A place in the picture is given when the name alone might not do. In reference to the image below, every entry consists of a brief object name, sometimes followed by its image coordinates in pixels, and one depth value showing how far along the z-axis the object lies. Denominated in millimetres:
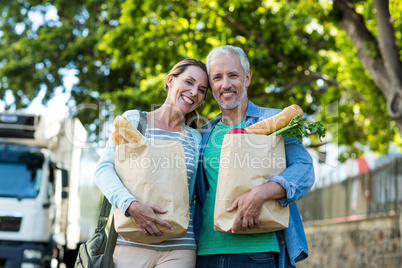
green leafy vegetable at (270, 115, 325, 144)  2889
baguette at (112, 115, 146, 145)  2916
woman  2836
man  2855
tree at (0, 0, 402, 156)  9266
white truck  8578
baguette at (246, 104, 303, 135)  2943
